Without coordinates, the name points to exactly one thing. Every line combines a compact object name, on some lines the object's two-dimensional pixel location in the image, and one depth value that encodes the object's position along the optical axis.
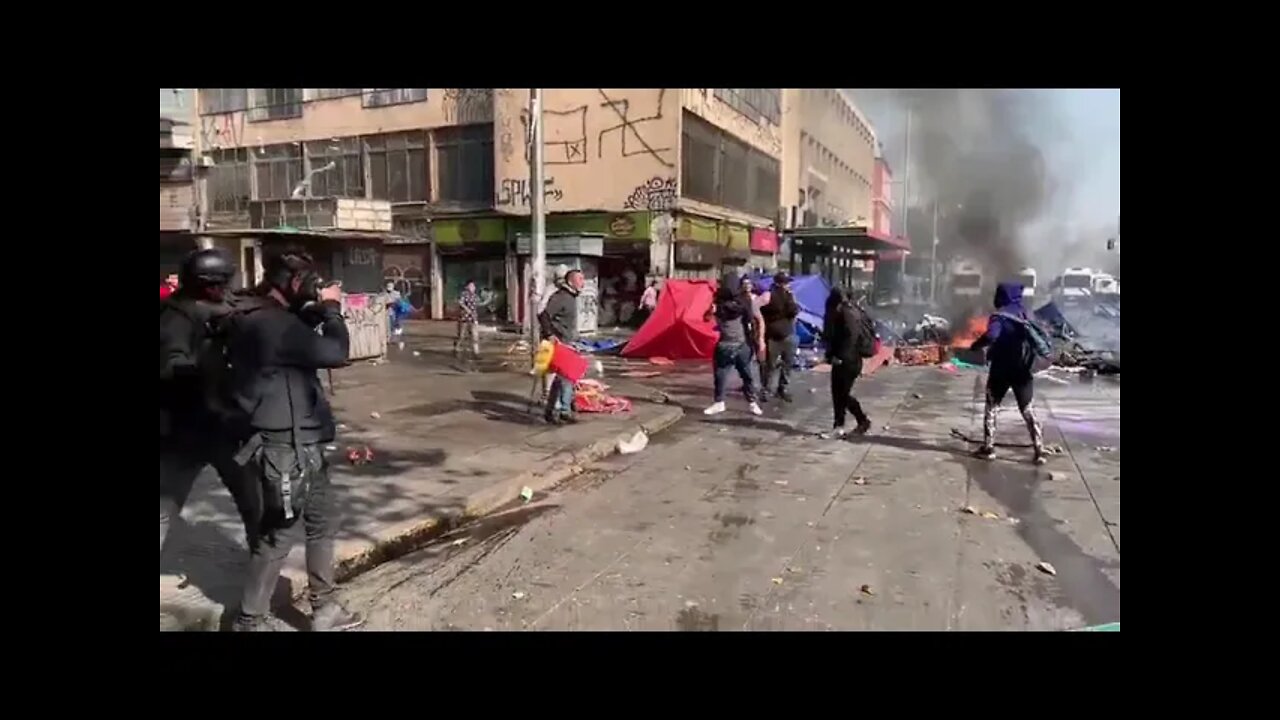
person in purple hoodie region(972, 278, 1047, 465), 6.76
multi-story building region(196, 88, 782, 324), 21.92
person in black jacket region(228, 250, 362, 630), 3.43
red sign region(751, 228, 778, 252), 27.66
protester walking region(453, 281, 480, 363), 14.62
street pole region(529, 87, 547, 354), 13.11
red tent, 14.37
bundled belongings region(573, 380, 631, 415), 9.04
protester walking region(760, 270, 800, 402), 9.73
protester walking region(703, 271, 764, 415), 8.94
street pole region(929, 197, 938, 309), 29.19
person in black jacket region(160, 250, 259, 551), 3.71
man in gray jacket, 8.16
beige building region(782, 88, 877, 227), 32.50
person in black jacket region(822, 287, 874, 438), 7.78
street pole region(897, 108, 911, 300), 25.24
